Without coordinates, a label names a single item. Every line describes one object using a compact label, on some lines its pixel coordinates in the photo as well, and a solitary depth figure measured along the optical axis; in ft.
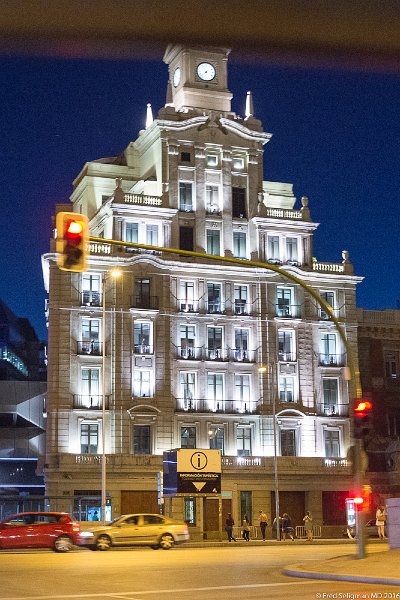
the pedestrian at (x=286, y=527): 198.63
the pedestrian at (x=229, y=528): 184.24
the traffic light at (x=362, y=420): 83.92
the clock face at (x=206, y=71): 253.03
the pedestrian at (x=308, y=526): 186.19
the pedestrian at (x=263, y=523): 192.95
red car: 134.92
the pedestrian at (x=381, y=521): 156.63
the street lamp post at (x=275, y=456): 189.37
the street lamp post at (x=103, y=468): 172.94
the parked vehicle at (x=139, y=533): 135.74
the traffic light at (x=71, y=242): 63.67
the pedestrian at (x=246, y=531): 189.78
